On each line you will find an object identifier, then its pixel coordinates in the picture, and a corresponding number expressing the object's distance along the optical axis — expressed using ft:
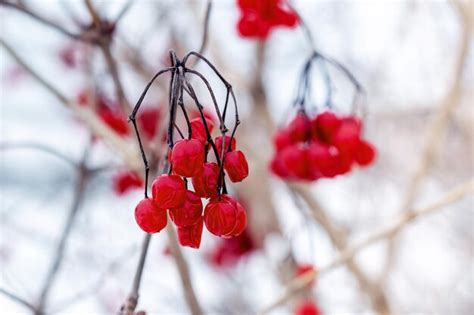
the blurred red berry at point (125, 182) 2.25
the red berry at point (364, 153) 1.88
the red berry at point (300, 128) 1.87
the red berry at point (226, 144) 1.56
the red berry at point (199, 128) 1.58
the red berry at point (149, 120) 2.44
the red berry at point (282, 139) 1.90
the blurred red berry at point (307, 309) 2.46
